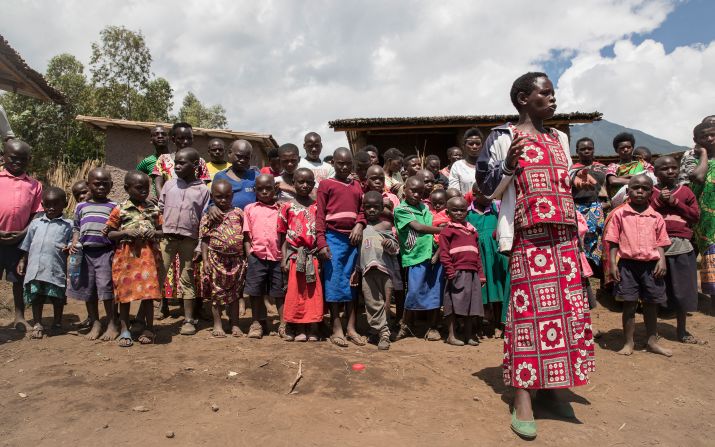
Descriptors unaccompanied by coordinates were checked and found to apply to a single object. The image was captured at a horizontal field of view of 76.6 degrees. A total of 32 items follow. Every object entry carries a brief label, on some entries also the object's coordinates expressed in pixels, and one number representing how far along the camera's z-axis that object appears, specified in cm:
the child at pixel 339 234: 424
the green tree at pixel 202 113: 3283
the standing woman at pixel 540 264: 270
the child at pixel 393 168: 566
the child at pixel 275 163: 607
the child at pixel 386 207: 448
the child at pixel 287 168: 473
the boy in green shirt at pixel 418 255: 450
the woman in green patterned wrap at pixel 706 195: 460
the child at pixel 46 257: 438
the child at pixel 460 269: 436
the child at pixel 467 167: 515
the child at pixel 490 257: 462
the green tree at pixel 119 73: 2114
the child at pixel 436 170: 598
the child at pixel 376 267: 424
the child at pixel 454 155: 653
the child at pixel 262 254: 441
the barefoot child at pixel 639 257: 413
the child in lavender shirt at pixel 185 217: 441
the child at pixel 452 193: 463
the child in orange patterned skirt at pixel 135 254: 403
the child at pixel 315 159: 512
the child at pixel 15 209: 449
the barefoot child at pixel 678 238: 439
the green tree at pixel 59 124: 2055
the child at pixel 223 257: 436
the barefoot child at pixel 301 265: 425
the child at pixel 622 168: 551
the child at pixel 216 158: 530
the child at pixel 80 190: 516
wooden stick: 308
